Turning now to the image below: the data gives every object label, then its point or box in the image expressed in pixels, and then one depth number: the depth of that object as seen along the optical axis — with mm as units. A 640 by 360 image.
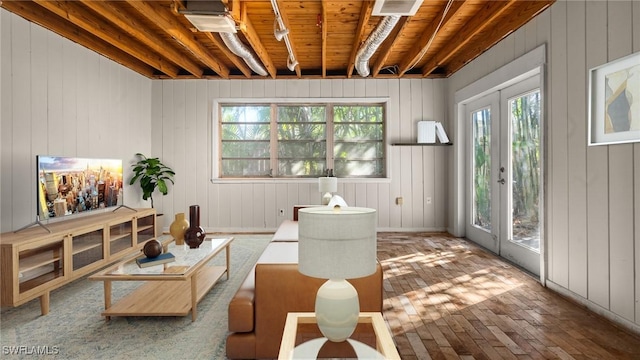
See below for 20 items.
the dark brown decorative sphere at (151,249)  2605
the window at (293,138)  6074
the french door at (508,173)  3660
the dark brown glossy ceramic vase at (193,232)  3080
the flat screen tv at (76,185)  3348
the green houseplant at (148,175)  5305
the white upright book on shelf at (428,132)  5758
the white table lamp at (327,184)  4371
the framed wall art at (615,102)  2331
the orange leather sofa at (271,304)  1889
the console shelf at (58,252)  2537
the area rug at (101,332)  2107
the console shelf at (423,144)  5754
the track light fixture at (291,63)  4721
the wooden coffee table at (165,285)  2379
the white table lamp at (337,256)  1163
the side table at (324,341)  1220
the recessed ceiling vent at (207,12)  3098
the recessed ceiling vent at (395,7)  2994
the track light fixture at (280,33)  3533
